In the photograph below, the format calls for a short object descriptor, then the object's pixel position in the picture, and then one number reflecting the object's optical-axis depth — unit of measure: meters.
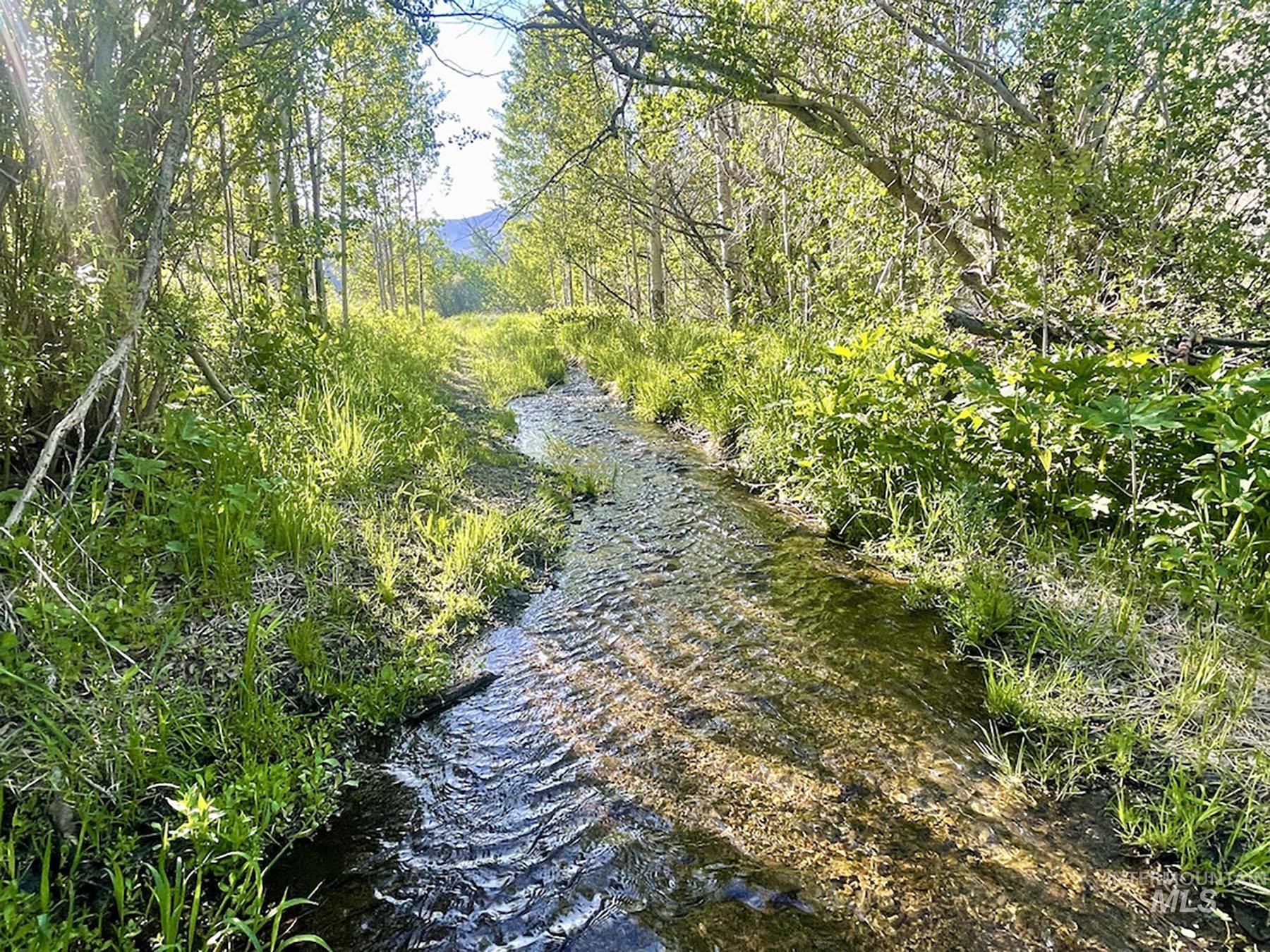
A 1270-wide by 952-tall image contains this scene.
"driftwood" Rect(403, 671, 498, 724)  3.23
